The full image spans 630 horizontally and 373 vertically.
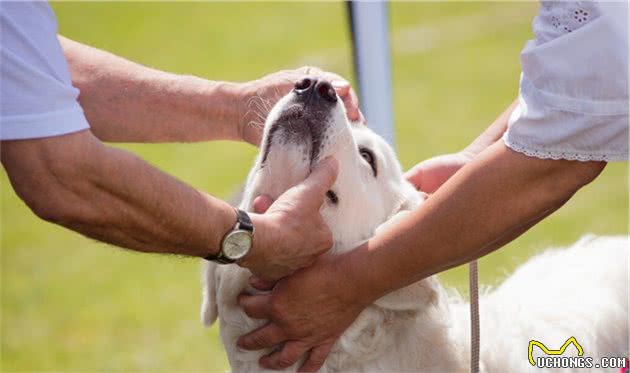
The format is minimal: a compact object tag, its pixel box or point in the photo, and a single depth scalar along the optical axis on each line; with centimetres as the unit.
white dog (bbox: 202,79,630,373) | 627
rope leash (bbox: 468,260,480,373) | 619
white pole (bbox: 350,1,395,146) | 909
